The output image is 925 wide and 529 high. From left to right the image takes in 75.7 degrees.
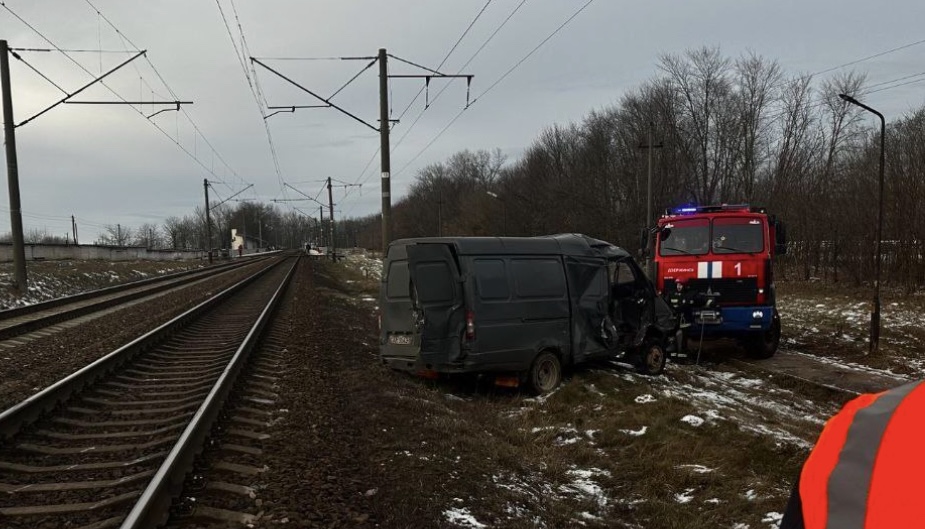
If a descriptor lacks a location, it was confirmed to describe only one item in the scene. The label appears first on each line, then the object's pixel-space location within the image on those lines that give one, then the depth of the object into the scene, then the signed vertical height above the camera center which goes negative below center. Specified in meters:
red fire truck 12.48 -0.90
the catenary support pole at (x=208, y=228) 54.10 +1.29
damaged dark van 8.21 -1.06
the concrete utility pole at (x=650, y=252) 13.79 -0.45
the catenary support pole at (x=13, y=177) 20.06 +2.38
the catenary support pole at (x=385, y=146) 16.64 +2.64
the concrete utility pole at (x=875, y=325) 13.34 -2.18
